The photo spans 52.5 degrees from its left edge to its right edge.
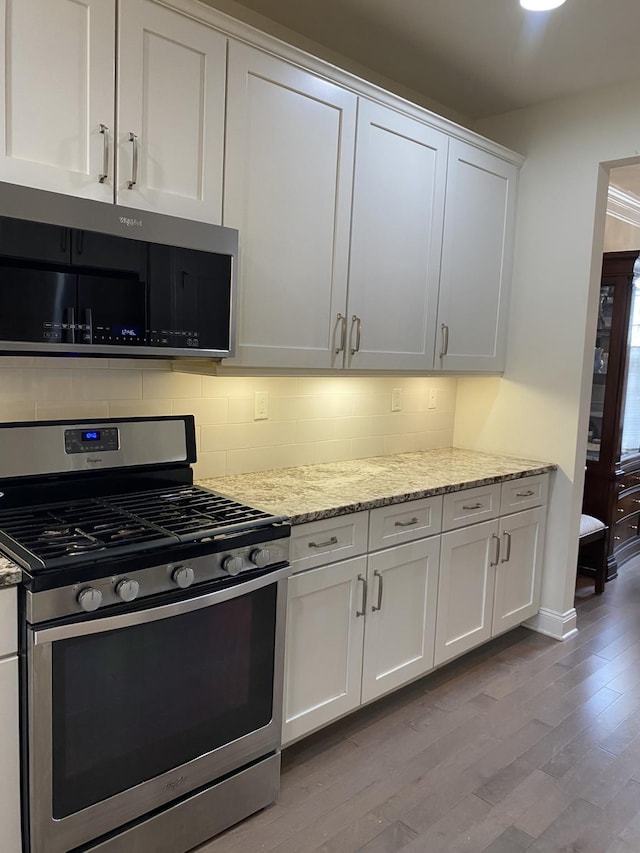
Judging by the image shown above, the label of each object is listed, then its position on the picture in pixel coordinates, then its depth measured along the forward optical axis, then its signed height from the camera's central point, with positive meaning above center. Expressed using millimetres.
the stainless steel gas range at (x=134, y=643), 1493 -729
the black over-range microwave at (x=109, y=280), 1647 +202
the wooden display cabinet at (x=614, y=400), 4062 -160
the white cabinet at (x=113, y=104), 1633 +680
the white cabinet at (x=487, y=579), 2717 -951
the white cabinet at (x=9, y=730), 1441 -866
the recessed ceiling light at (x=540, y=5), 2219 +1262
